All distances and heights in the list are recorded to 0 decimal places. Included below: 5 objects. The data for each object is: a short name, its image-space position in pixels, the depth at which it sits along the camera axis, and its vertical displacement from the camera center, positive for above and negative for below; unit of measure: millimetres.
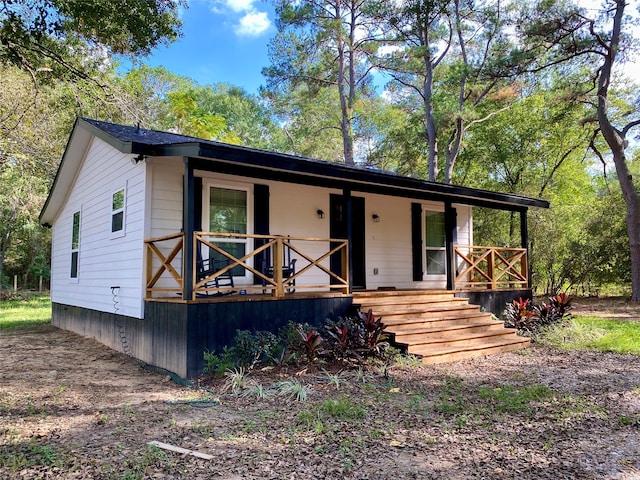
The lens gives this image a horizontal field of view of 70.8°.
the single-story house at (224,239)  5559 +485
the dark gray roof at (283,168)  5430 +1403
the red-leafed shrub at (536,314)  8352 -891
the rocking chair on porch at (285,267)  6906 +7
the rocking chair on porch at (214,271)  6141 -60
